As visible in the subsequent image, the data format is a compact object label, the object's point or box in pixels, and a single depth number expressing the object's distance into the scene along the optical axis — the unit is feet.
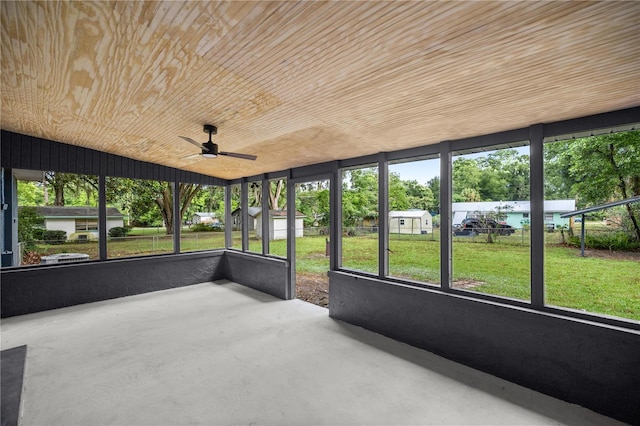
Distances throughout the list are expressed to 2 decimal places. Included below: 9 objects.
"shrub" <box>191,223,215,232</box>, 30.16
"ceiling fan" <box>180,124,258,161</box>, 11.18
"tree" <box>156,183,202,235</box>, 26.55
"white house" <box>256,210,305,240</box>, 30.58
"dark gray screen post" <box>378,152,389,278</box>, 13.15
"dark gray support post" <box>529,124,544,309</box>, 8.93
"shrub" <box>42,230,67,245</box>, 17.16
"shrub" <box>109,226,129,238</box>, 26.68
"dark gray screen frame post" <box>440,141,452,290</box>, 11.14
